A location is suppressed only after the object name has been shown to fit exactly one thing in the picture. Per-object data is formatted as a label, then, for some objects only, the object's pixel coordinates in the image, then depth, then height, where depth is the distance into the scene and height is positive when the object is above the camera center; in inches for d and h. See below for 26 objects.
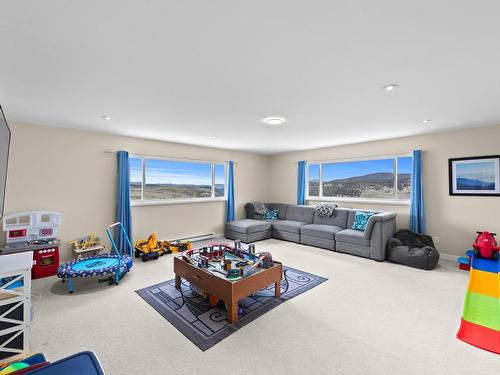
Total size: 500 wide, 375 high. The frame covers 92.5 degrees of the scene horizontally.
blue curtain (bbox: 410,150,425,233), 181.8 -2.6
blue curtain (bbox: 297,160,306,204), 259.1 +13.0
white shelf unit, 73.2 -39.1
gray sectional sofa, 173.0 -31.7
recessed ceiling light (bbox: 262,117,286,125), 139.3 +43.5
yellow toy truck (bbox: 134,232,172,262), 174.2 -43.2
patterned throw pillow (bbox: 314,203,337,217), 222.5 -15.1
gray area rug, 90.5 -51.8
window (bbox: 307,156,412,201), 201.8 +13.9
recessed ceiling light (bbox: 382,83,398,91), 94.0 +42.6
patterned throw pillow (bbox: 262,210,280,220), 262.5 -24.4
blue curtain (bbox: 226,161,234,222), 253.9 -1.4
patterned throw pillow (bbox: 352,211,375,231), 195.0 -21.8
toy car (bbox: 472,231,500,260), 148.6 -32.8
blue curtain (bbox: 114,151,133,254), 178.9 -7.4
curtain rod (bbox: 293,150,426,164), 195.1 +32.7
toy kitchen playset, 138.6 -27.9
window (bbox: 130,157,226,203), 200.5 +11.8
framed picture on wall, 157.1 +12.6
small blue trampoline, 121.7 -41.2
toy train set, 108.3 -34.8
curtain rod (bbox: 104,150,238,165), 182.6 +31.1
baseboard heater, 224.9 -43.5
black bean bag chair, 152.6 -38.3
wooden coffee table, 97.0 -40.0
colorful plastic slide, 84.8 -49.9
